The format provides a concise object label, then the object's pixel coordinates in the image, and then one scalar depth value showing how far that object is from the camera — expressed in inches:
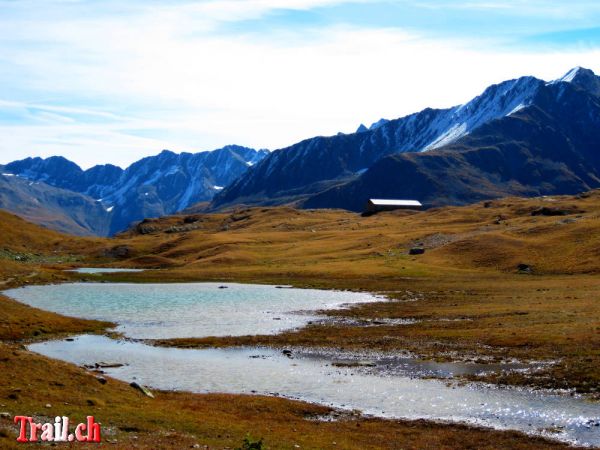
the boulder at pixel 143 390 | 1699.3
